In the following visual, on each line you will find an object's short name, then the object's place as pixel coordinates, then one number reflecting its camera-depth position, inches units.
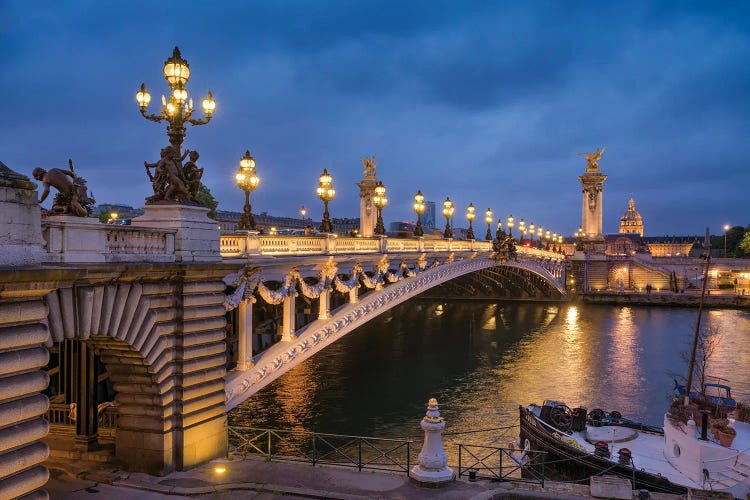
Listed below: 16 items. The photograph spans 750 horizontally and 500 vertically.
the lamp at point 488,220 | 2198.3
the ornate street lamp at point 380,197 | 1315.2
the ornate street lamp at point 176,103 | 624.7
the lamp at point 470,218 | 1975.9
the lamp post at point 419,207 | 1480.1
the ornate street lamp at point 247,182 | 792.9
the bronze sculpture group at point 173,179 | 615.8
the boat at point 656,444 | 725.9
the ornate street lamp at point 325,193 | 1031.6
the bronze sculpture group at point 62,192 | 489.7
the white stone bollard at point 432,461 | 570.9
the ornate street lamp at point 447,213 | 1739.4
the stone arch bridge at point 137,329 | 402.6
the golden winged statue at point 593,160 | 4493.1
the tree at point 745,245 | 4795.3
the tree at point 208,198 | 2237.6
